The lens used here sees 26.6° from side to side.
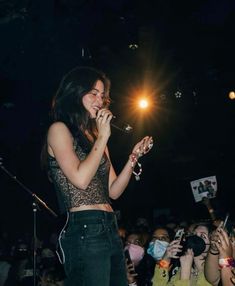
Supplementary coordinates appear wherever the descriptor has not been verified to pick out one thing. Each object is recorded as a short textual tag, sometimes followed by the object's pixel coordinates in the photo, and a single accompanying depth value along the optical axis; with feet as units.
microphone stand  13.36
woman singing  7.18
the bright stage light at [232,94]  44.14
